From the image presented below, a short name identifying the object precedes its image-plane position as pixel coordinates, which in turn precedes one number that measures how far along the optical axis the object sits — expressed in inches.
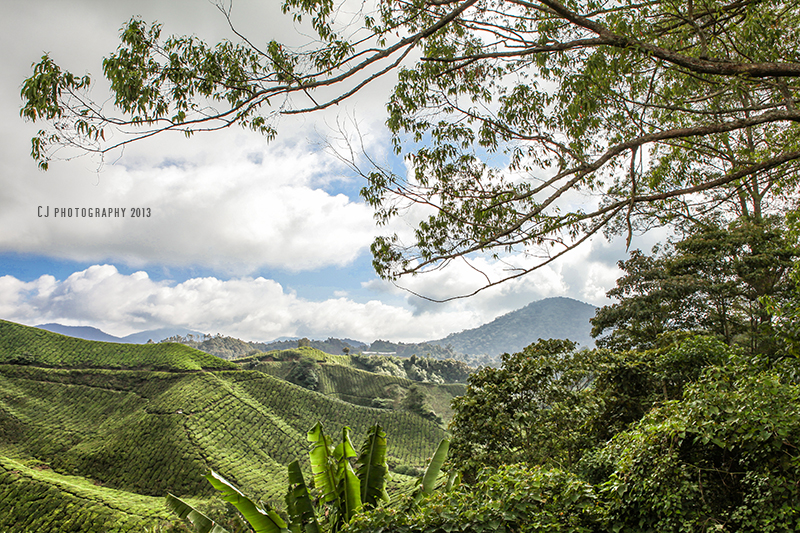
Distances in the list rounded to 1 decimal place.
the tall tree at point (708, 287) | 522.0
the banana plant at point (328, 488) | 167.6
